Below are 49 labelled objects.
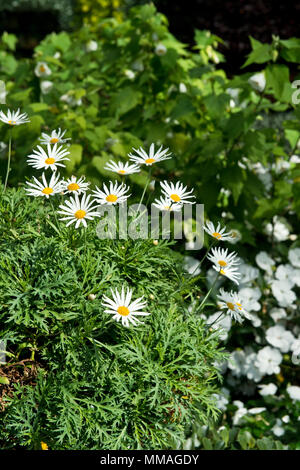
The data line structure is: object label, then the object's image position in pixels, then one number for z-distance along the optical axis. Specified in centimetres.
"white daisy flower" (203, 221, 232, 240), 145
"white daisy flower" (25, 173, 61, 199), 137
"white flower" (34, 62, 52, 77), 303
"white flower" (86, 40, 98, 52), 318
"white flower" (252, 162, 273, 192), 310
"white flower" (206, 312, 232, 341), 246
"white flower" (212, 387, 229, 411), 239
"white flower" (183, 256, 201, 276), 270
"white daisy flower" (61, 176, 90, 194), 138
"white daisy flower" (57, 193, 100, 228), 133
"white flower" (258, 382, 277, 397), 254
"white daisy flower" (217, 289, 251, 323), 142
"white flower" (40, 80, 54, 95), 301
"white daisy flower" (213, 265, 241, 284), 142
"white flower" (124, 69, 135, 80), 302
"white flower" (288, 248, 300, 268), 282
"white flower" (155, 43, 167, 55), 282
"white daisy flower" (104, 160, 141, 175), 155
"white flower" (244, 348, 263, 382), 261
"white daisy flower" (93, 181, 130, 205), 139
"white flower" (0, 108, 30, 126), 155
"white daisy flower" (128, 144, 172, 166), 149
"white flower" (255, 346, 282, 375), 257
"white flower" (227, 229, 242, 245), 272
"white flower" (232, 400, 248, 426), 243
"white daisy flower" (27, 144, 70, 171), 147
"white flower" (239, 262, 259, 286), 275
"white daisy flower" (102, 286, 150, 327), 117
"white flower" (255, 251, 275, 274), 287
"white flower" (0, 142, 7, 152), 275
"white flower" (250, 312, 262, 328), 263
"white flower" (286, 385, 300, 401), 238
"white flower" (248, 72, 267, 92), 246
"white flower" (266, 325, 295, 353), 261
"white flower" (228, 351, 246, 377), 267
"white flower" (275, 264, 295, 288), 277
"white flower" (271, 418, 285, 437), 234
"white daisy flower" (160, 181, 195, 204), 147
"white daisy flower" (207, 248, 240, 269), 143
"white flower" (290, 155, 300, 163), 318
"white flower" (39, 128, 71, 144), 158
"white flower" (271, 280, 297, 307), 267
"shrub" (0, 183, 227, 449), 123
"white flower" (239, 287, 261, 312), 261
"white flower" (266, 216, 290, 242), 303
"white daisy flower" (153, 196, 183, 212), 141
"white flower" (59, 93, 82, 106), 280
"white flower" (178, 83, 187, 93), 296
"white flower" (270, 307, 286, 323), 274
